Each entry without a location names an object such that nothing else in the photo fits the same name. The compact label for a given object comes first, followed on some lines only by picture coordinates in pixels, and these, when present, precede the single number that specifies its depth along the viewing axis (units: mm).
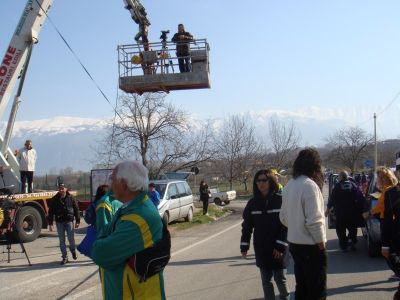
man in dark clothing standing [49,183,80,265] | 11242
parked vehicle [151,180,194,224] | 17609
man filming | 13203
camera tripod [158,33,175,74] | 13156
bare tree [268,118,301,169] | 58528
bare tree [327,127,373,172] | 83438
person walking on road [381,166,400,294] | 5691
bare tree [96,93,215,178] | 34469
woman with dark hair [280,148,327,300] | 4848
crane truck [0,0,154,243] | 15375
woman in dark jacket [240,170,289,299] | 5648
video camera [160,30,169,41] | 13594
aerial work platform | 12961
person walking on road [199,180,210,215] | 24625
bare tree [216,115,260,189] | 54903
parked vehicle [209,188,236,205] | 36594
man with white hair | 2963
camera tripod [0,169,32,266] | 13277
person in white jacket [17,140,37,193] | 16062
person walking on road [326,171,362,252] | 10961
